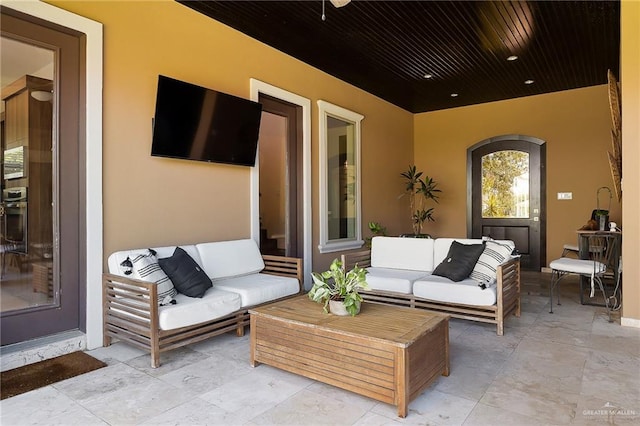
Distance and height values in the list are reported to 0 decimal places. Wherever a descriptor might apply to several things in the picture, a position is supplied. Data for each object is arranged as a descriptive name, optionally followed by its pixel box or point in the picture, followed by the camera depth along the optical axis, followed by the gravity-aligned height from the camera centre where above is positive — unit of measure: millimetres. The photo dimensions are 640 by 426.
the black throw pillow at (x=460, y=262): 3814 -471
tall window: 5723 +554
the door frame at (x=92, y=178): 3219 +312
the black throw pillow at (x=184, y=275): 3234 -497
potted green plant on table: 2660 -529
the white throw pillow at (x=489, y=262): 3725 -462
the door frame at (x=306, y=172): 5180 +578
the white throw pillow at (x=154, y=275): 3068 -465
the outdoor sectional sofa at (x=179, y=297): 2885 -673
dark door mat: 2510 -1075
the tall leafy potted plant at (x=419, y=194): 7602 +399
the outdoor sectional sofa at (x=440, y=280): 3551 -642
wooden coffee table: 2195 -810
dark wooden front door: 7066 +370
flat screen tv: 3623 +914
